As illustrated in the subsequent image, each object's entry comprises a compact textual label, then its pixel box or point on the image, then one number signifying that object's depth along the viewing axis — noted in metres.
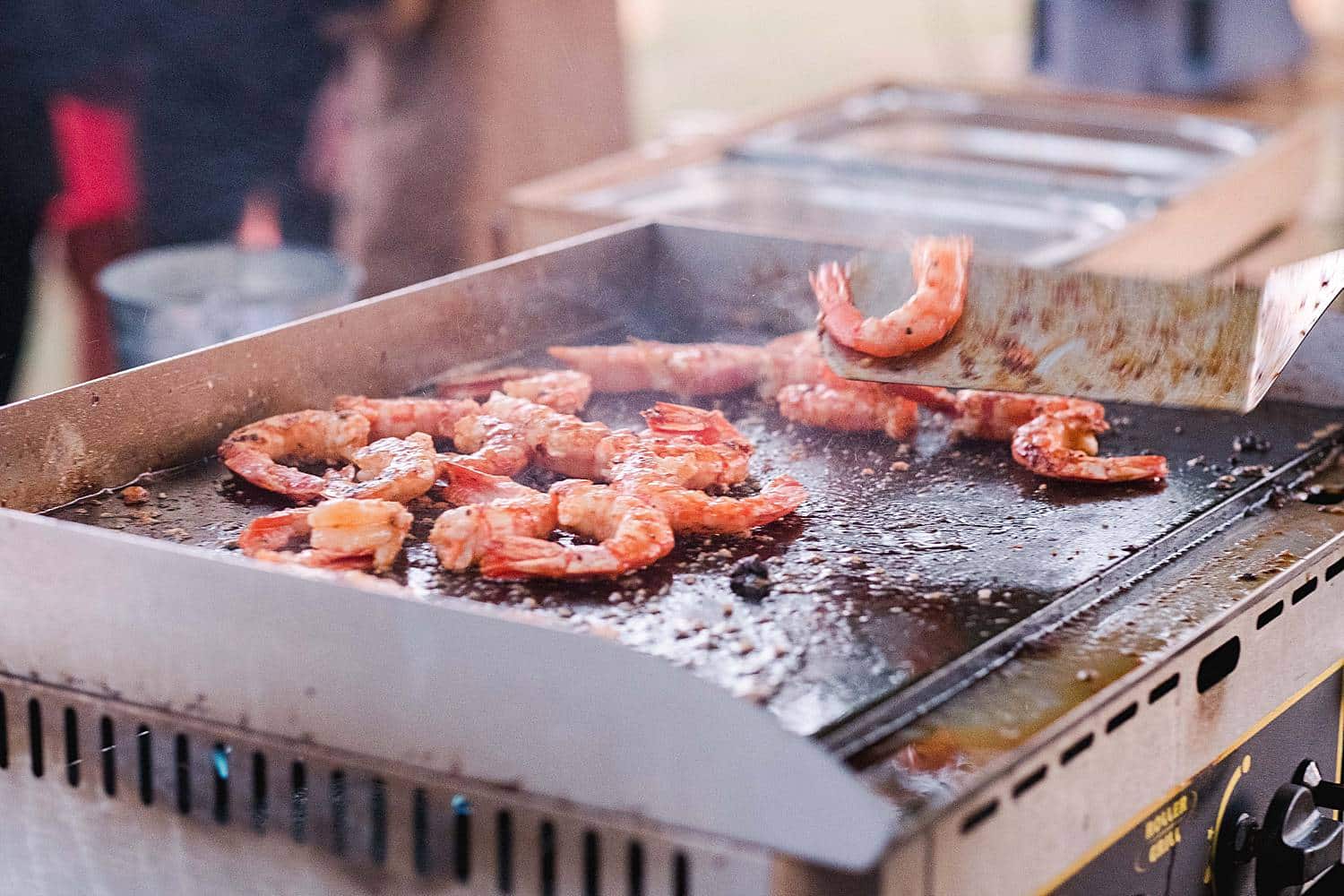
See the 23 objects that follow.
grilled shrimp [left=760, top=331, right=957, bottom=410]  2.29
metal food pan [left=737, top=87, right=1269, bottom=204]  4.23
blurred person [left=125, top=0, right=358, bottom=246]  5.07
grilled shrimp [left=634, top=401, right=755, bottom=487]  2.00
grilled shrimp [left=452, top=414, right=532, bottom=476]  2.03
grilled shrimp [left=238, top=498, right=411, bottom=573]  1.74
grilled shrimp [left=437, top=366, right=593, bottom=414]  2.26
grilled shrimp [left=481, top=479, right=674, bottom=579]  1.71
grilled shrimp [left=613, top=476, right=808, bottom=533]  1.85
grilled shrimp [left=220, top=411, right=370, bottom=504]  1.95
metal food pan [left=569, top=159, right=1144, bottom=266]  3.76
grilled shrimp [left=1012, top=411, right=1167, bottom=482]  2.04
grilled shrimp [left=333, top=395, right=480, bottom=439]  2.17
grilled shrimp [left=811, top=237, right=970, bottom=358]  2.06
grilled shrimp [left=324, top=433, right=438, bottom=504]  1.91
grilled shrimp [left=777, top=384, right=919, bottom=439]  2.23
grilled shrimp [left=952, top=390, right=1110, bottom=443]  2.21
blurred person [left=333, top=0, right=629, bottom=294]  5.04
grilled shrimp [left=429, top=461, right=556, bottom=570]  1.74
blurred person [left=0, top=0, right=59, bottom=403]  4.61
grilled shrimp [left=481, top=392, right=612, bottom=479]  2.07
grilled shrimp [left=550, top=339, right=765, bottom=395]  2.40
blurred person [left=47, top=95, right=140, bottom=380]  4.65
